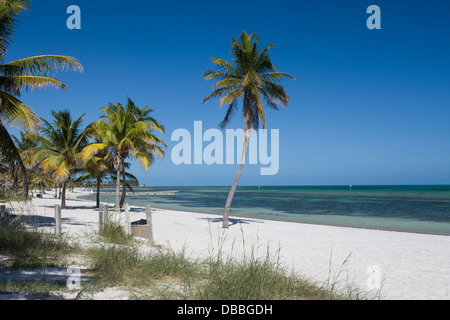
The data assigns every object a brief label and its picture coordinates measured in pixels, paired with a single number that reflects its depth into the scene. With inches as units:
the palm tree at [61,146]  898.1
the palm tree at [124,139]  811.4
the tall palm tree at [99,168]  944.9
